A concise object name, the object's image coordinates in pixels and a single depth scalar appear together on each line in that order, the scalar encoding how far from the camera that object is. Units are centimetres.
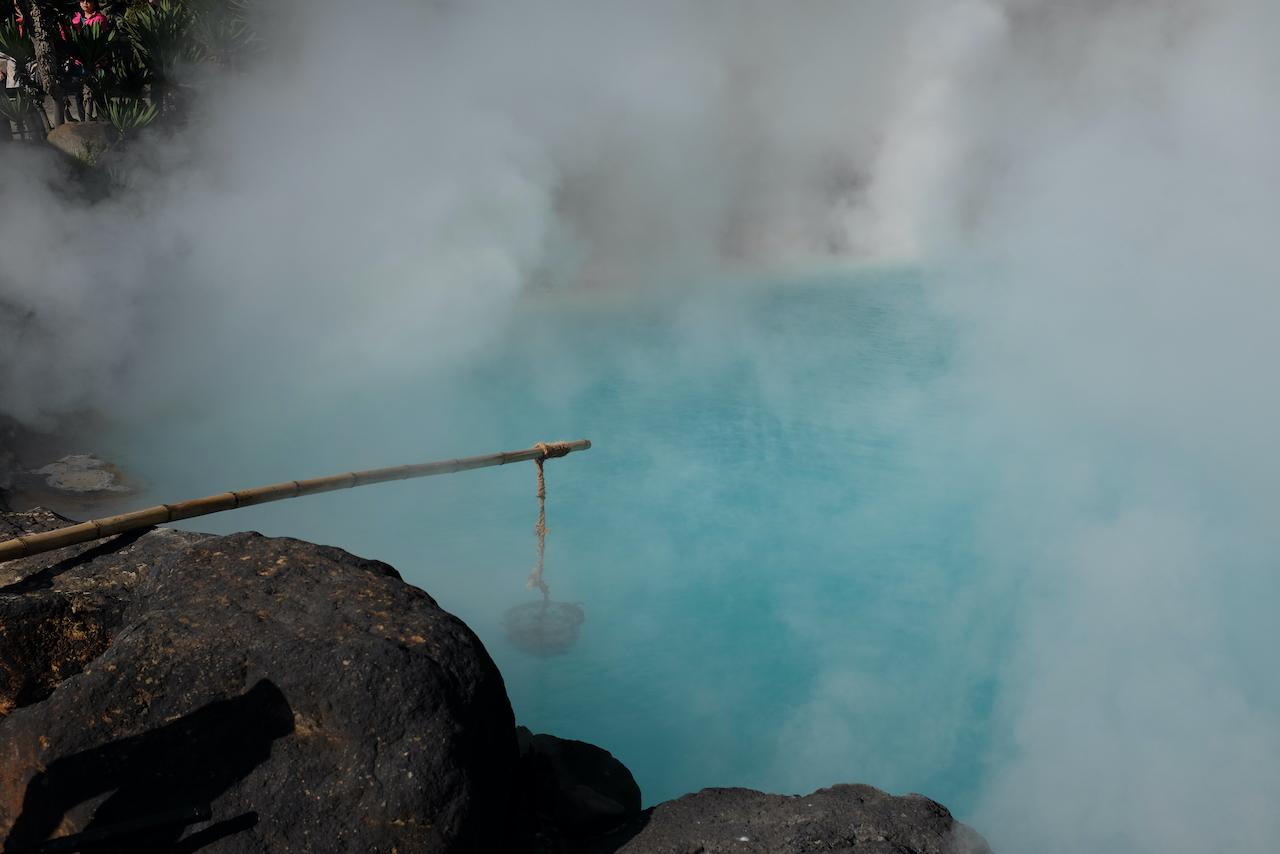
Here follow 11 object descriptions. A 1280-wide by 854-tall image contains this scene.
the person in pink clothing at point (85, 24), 939
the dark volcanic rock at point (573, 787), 295
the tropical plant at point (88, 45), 909
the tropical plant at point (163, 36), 958
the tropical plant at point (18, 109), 860
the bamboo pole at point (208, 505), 276
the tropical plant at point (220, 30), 989
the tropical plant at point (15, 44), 878
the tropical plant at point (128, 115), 895
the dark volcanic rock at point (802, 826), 258
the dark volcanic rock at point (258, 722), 222
